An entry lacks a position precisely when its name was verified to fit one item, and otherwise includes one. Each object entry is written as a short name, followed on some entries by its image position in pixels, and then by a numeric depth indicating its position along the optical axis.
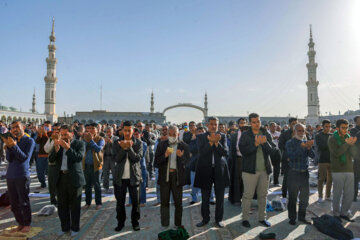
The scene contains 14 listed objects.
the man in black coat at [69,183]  4.41
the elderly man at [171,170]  4.76
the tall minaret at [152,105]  71.11
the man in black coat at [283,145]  6.36
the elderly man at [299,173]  4.93
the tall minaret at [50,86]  49.91
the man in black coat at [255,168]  4.74
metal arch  61.14
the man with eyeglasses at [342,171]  5.11
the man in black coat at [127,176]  4.60
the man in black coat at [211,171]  4.82
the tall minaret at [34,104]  80.14
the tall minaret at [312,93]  52.03
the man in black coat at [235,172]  6.10
